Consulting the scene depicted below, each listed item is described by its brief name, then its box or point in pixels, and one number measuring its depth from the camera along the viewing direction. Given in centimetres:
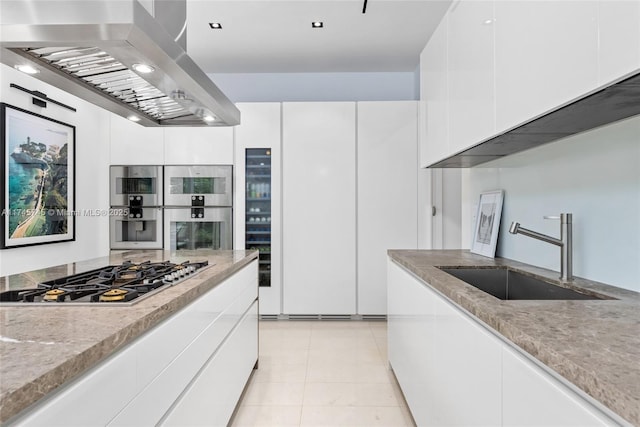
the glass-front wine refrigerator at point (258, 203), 390
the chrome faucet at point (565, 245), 146
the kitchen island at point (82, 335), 65
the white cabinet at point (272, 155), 387
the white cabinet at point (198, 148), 388
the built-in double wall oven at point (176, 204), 389
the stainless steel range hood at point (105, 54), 105
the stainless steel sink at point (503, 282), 162
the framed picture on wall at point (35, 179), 277
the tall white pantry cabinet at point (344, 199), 385
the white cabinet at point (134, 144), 389
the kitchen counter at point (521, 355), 64
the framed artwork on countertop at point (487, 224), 217
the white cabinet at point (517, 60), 87
